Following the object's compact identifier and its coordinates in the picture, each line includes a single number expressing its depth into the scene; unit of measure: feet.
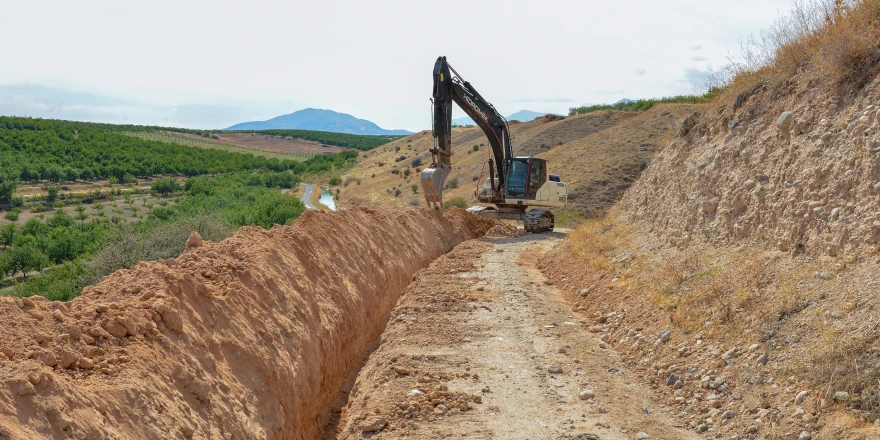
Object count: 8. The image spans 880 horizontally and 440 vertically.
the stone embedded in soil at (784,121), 35.40
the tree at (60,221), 124.88
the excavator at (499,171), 69.87
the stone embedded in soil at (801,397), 19.70
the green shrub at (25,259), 90.43
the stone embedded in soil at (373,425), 22.41
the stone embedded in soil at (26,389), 14.60
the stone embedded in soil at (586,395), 23.93
